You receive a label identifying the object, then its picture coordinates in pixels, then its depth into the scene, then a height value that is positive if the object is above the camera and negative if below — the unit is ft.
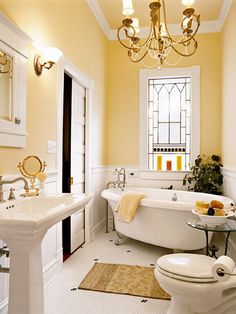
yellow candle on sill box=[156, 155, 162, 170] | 14.78 -0.30
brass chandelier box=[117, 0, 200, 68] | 7.34 +3.91
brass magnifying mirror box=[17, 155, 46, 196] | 6.70 -0.33
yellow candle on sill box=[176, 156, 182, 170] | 14.54 -0.34
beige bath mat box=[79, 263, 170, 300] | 7.67 -3.84
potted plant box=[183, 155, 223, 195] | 12.76 -0.91
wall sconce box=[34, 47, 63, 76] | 7.47 +2.76
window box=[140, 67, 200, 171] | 14.60 +2.13
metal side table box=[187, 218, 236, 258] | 6.51 -1.74
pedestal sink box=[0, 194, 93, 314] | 3.94 -1.56
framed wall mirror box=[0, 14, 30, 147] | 6.01 +1.73
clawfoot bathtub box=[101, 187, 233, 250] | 9.38 -2.56
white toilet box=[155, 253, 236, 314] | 5.34 -2.62
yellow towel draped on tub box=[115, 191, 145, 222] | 10.09 -1.87
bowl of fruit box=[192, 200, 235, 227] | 6.69 -1.45
